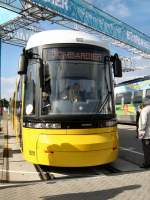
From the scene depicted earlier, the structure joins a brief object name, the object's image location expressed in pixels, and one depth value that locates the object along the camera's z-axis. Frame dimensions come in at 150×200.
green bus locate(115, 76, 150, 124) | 12.75
